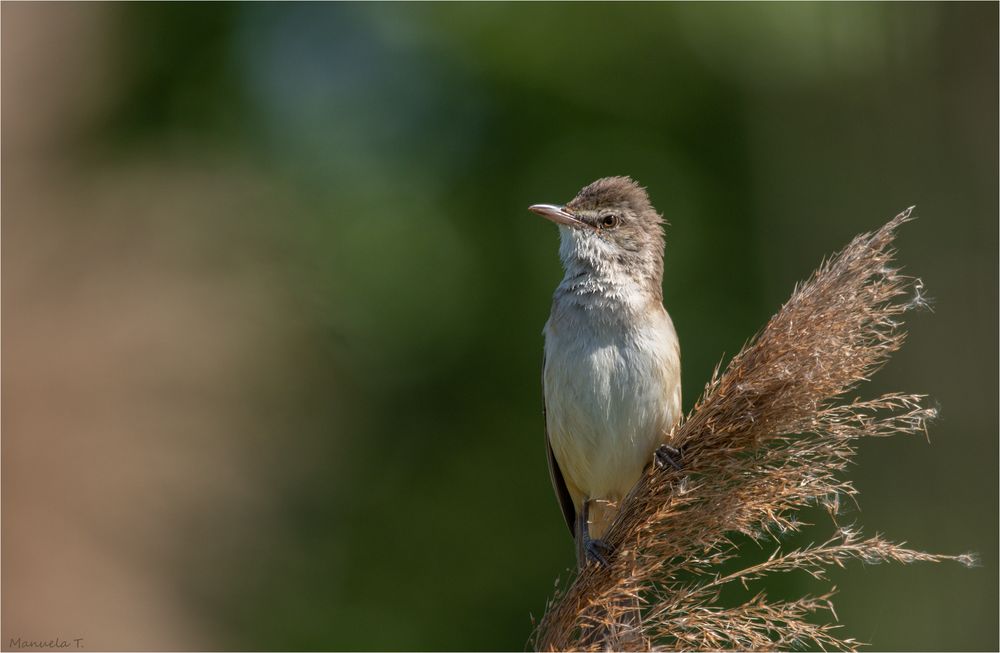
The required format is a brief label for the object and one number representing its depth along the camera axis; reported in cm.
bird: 866
